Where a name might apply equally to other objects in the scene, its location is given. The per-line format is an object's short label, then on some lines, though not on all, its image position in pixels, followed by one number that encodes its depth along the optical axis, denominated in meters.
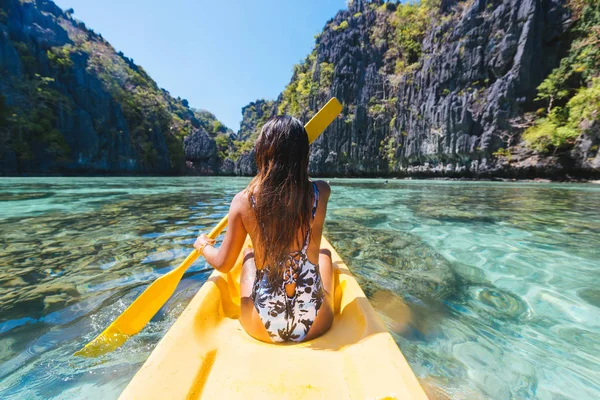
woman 1.33
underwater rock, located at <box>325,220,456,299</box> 2.89
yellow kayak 0.99
